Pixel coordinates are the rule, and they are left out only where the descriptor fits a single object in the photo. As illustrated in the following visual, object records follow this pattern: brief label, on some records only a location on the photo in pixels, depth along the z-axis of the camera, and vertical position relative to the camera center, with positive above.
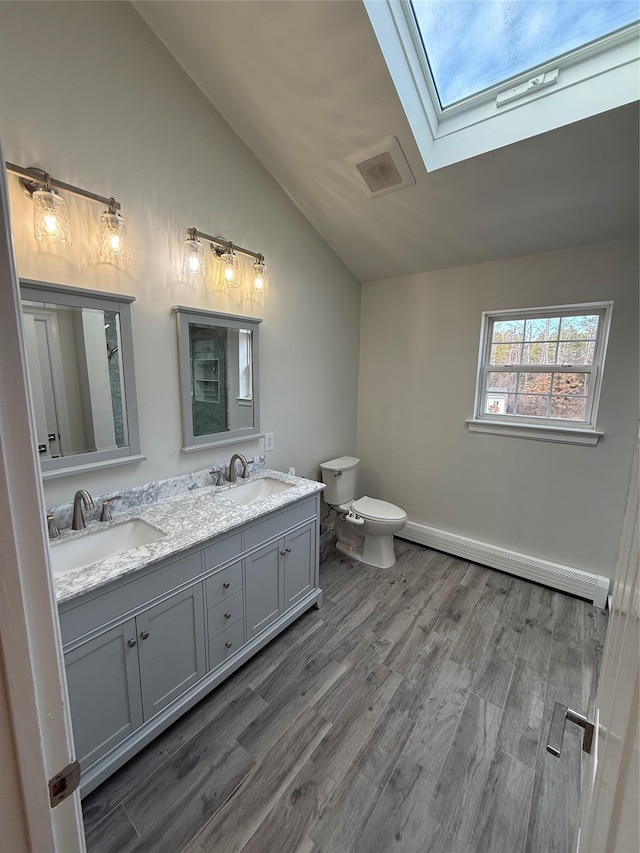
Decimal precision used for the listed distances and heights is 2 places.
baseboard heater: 2.24 -1.29
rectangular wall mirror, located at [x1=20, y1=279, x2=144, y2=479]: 1.36 +0.01
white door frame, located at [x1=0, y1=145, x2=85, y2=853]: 0.40 -0.28
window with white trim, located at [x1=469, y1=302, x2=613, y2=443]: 2.20 +0.10
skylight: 1.34 +1.34
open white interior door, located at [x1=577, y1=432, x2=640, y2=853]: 0.38 -0.45
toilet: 2.55 -1.02
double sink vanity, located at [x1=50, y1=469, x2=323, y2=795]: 1.16 -0.90
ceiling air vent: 1.74 +1.12
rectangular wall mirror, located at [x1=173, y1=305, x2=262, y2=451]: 1.83 +0.01
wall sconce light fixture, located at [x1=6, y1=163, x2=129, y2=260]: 1.25 +0.65
